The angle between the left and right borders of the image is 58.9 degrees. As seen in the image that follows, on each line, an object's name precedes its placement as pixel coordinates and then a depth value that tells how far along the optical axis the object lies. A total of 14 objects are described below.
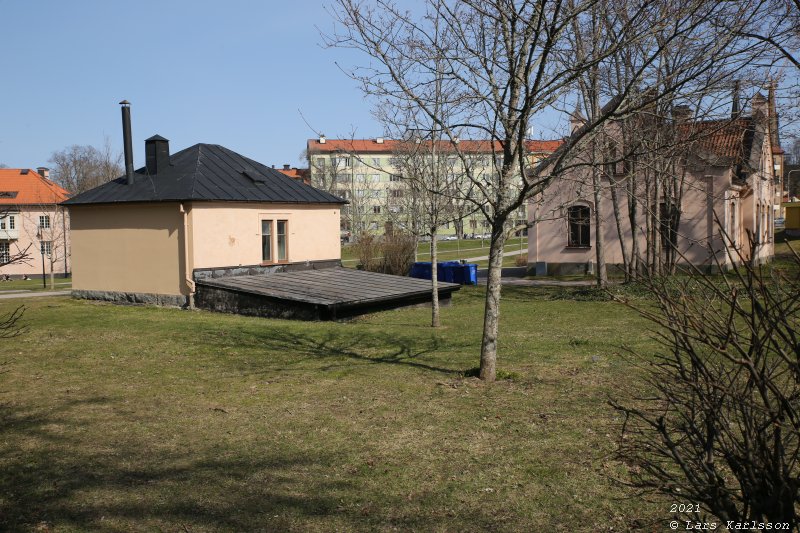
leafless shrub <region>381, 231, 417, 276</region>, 30.97
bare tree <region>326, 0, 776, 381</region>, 8.03
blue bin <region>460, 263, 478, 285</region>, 30.47
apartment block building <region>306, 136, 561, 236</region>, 60.01
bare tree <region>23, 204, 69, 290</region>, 53.84
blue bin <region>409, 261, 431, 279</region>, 30.39
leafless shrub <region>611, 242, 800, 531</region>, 3.10
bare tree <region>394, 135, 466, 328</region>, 16.36
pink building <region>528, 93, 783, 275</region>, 24.86
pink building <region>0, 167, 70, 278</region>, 56.09
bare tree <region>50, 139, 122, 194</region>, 64.75
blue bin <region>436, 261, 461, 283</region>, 30.75
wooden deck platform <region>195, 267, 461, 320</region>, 18.59
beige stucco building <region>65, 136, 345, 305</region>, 20.91
